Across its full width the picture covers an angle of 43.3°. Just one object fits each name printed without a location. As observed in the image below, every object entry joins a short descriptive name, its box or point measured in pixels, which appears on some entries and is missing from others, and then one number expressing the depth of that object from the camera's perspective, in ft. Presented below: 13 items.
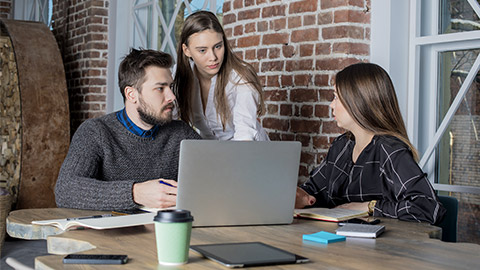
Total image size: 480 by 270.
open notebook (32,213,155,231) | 5.56
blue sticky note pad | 5.30
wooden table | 4.48
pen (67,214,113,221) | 6.02
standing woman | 9.77
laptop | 5.55
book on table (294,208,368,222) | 6.42
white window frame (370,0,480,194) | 10.10
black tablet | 4.36
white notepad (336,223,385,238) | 5.57
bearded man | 6.89
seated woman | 7.17
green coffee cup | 4.29
